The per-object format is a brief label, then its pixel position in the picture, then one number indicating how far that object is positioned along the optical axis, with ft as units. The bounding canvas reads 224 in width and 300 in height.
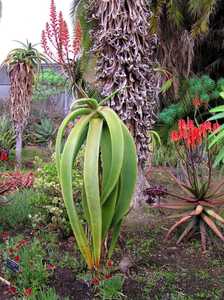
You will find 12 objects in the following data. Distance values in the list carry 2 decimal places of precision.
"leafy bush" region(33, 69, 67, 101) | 51.84
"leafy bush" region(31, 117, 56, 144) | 43.86
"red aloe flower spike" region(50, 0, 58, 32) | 11.32
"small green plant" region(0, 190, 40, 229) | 16.65
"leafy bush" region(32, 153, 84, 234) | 14.89
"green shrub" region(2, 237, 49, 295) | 10.95
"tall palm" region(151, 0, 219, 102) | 38.60
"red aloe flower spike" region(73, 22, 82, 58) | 11.61
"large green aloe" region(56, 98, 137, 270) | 10.11
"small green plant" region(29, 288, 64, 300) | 9.82
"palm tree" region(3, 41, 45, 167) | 33.81
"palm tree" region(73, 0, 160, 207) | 14.73
